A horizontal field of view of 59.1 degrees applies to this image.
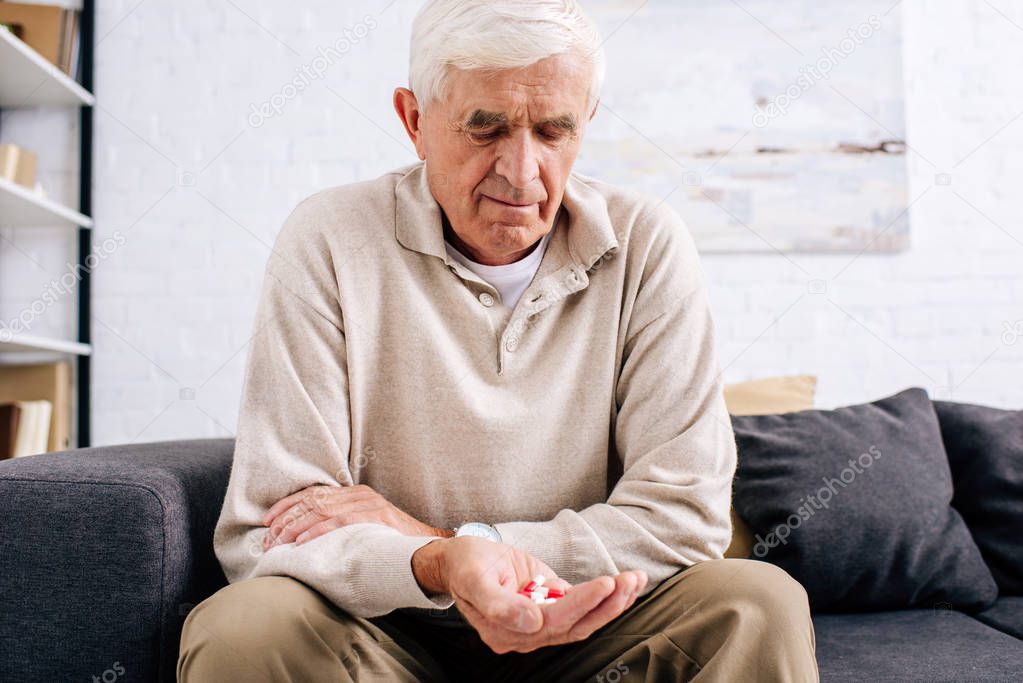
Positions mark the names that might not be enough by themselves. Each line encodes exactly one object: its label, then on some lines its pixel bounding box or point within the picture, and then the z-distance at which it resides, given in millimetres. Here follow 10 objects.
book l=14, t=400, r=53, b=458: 2135
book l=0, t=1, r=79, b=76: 2260
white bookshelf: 2180
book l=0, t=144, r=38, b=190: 2113
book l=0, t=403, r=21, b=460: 2102
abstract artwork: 2281
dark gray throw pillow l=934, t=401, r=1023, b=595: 1610
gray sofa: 1008
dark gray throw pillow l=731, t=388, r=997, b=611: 1479
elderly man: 958
